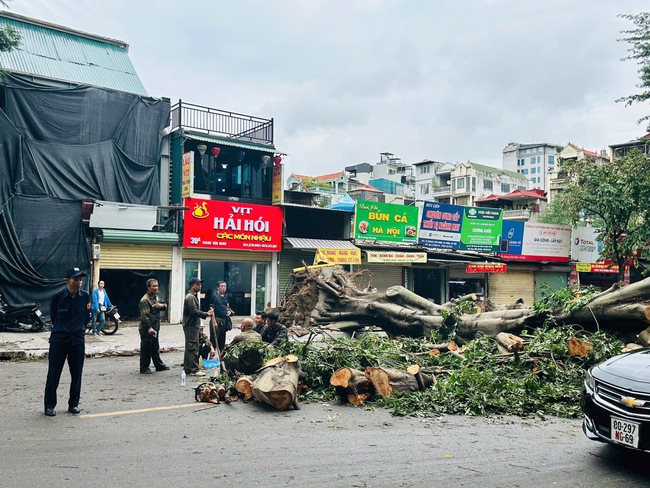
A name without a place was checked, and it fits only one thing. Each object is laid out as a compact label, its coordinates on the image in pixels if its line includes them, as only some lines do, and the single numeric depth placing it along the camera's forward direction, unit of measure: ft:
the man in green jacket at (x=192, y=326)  31.68
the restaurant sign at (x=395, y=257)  76.07
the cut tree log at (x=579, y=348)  28.81
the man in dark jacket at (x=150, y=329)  31.91
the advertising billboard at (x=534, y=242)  93.25
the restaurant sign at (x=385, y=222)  77.15
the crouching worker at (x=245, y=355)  27.50
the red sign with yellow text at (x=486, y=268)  85.97
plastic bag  30.67
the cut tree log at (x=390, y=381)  25.55
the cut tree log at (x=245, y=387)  25.04
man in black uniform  22.11
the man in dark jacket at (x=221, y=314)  36.68
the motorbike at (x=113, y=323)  52.70
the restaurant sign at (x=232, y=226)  64.90
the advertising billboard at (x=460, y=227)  83.46
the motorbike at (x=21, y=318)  50.70
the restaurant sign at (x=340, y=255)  70.74
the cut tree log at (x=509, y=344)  29.71
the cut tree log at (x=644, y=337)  29.81
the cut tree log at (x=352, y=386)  25.27
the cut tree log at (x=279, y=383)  23.47
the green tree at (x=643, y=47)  60.03
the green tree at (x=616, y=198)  74.69
